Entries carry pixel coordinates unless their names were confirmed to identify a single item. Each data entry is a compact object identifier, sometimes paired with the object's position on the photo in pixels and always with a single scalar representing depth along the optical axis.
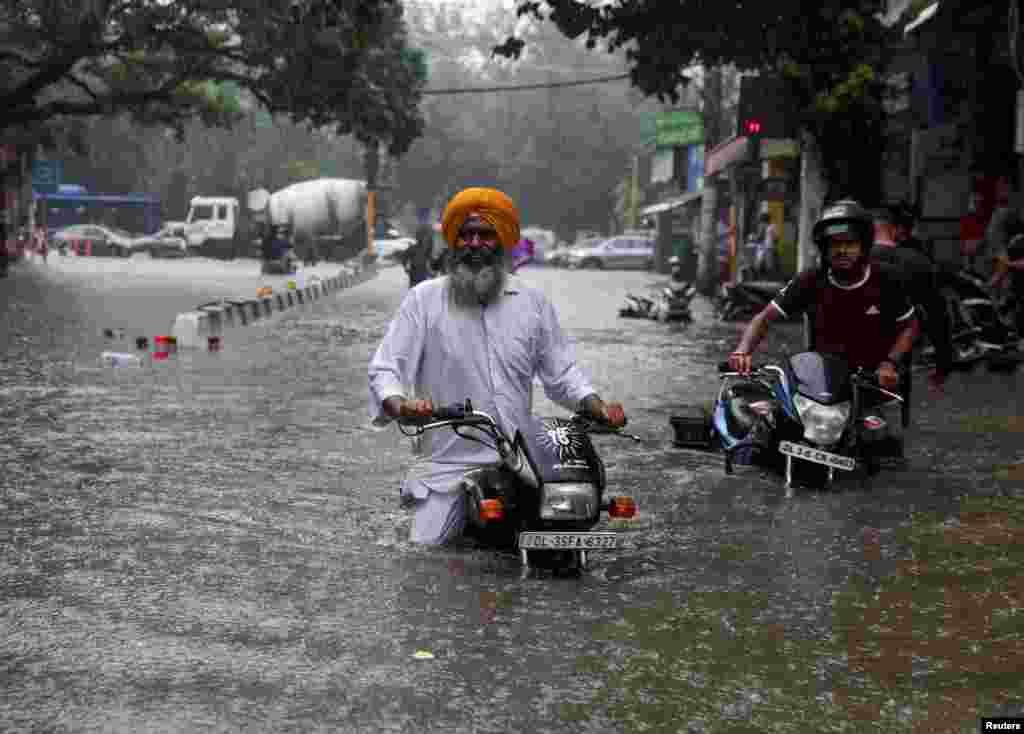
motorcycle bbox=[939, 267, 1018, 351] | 17.16
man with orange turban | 6.91
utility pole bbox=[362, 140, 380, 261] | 57.00
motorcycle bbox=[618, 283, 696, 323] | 25.70
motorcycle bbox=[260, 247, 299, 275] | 48.31
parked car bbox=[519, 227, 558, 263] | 71.12
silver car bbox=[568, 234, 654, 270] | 67.25
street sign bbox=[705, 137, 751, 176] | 33.78
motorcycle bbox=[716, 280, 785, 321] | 25.69
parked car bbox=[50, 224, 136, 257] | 71.38
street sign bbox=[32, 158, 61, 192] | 53.94
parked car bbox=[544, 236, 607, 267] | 69.56
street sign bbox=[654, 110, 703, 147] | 55.47
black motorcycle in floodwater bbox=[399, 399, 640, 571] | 6.41
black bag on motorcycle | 10.57
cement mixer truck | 69.75
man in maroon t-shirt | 9.52
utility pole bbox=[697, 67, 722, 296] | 36.94
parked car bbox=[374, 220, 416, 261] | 71.00
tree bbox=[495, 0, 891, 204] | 18.14
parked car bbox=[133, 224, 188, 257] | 68.94
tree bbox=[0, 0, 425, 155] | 30.88
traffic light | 22.53
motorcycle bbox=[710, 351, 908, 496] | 9.15
